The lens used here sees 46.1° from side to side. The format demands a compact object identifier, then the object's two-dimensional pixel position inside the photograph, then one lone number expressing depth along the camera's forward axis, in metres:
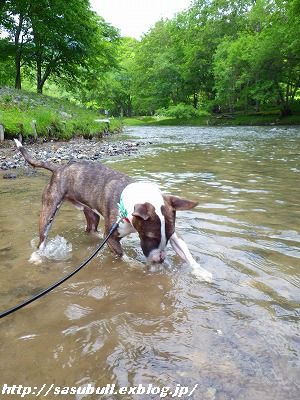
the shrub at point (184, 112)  45.88
